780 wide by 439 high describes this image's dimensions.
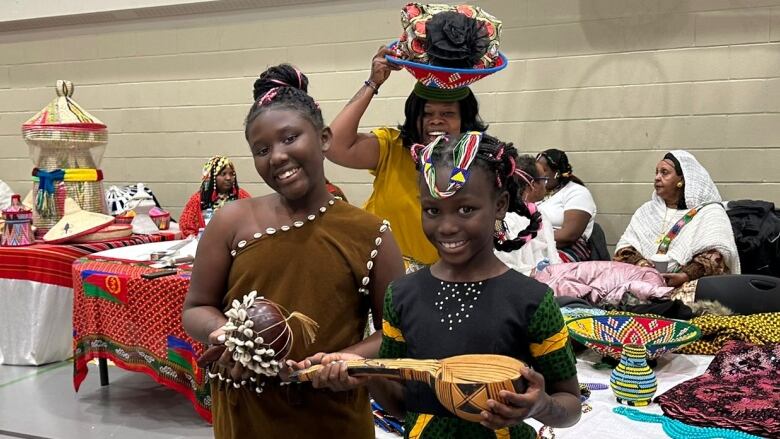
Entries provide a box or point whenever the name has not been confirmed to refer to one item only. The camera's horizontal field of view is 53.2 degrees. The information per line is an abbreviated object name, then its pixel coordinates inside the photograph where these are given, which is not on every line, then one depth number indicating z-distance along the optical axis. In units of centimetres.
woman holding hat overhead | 239
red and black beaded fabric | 258
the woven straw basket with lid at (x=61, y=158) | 449
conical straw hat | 427
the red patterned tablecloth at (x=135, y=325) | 324
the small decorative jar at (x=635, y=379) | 278
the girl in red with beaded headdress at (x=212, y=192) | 500
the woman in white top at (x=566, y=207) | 507
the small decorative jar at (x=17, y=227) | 426
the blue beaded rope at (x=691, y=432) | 252
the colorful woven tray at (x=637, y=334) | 306
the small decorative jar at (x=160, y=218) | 503
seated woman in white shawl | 435
